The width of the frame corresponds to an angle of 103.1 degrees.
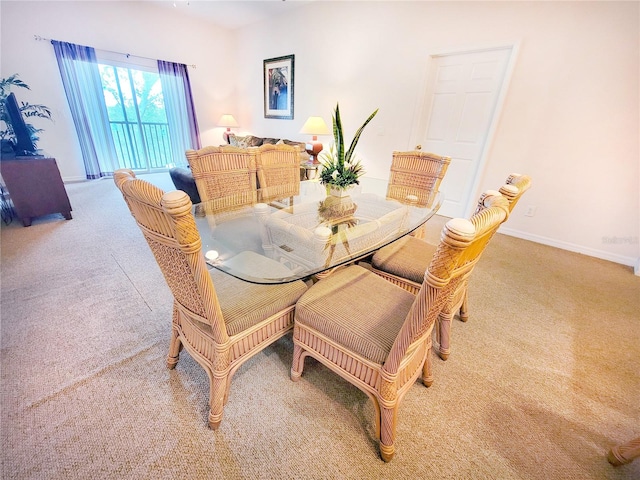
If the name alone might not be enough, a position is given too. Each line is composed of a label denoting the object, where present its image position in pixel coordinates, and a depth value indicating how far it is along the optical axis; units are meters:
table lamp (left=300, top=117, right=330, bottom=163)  3.97
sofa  2.94
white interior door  2.92
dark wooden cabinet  2.55
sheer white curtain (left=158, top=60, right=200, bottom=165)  4.96
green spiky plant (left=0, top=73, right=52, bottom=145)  2.59
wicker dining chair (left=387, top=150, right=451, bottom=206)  2.06
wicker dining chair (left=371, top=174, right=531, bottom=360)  1.35
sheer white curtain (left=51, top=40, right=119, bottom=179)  3.95
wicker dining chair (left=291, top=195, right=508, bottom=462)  0.64
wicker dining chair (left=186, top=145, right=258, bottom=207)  1.86
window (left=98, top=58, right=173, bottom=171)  4.55
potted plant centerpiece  1.87
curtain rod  3.67
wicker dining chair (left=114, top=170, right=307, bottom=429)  0.67
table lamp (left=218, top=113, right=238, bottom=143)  5.66
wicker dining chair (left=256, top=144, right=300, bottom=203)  2.18
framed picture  4.74
